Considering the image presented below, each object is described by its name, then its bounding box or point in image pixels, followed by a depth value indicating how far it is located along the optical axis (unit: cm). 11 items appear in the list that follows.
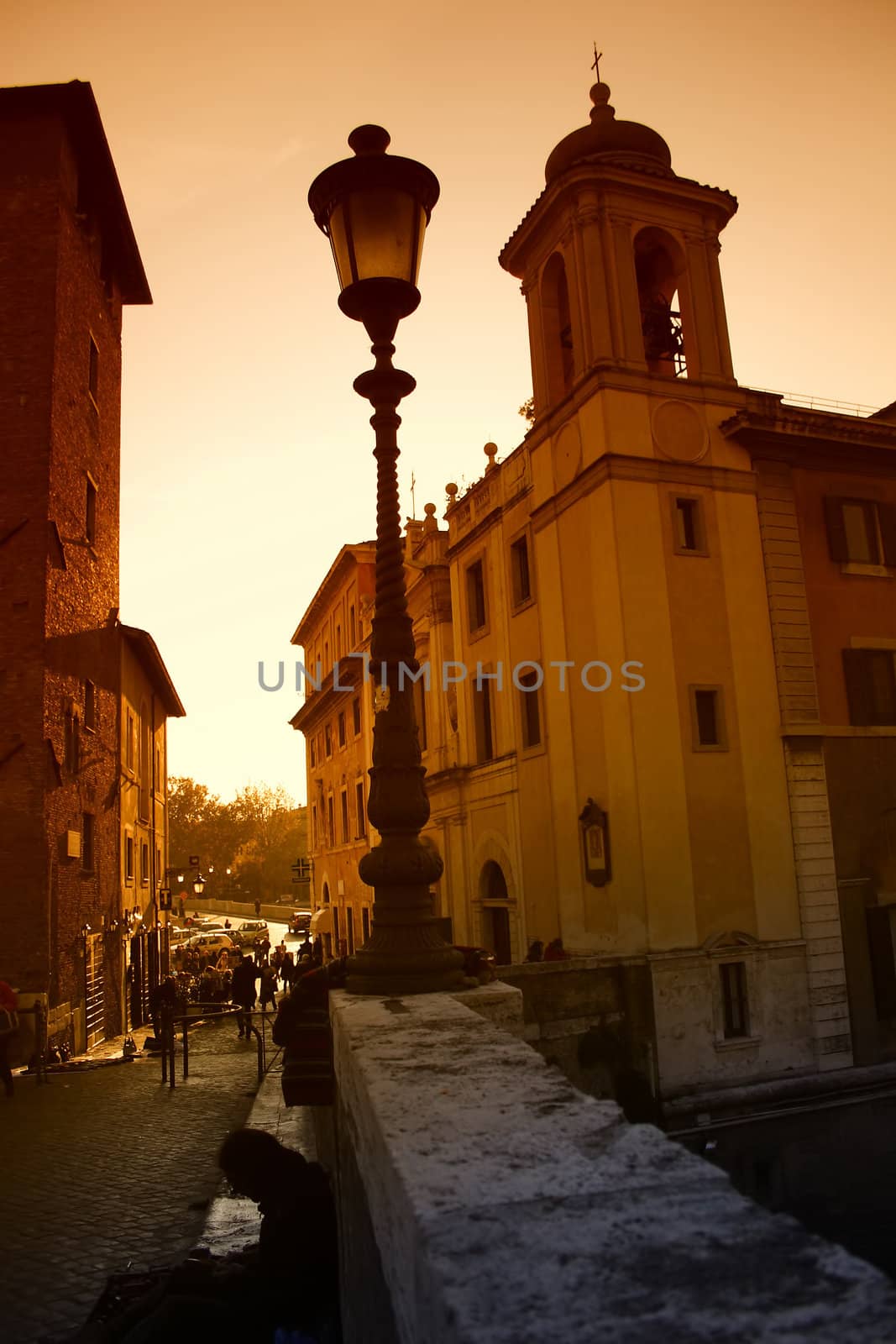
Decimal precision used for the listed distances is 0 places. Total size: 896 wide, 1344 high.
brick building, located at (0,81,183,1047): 1795
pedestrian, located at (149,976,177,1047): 1626
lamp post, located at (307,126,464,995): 501
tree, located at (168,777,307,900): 9725
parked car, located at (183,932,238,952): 4799
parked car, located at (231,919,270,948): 5862
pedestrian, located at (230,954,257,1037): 2191
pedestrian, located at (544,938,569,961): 1780
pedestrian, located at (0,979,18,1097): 1364
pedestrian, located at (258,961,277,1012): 2620
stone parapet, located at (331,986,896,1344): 118
